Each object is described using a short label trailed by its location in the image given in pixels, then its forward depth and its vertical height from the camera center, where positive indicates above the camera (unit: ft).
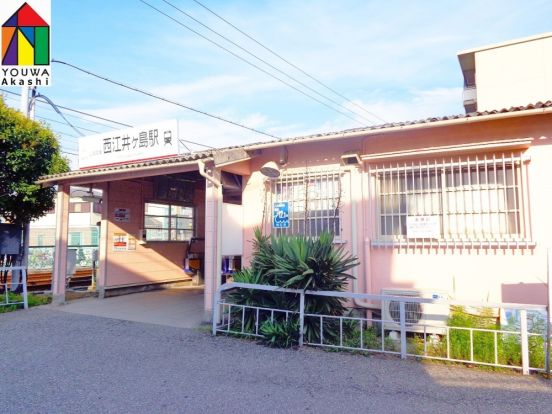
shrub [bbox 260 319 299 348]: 18.36 -4.20
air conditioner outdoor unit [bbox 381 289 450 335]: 19.51 -3.55
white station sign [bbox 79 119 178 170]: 29.50 +7.22
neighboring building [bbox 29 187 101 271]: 43.83 +1.33
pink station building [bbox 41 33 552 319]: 18.54 +2.24
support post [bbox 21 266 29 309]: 29.22 -3.69
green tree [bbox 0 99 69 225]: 31.81 +6.10
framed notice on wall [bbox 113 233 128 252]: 35.65 -0.16
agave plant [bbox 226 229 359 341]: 18.70 -1.62
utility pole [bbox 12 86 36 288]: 42.14 +14.51
